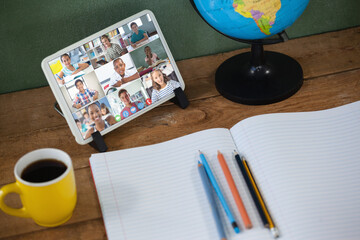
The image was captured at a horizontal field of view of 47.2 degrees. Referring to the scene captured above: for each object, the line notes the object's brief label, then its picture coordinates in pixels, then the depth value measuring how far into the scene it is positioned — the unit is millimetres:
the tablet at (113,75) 877
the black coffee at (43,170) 706
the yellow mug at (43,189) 672
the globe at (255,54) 847
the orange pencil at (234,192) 709
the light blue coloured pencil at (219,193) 701
